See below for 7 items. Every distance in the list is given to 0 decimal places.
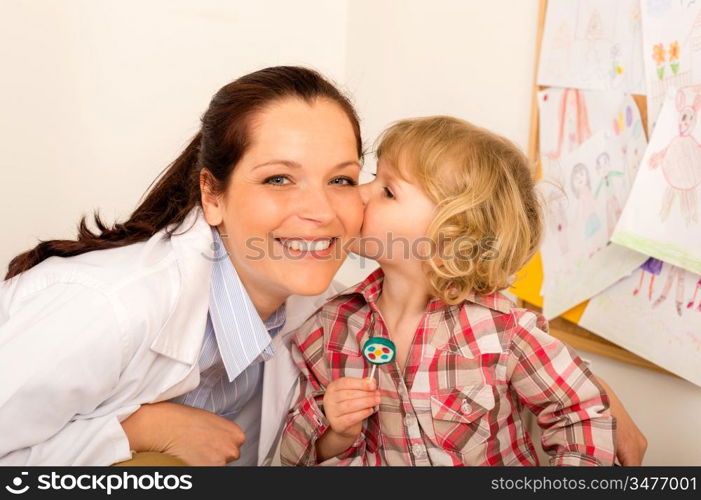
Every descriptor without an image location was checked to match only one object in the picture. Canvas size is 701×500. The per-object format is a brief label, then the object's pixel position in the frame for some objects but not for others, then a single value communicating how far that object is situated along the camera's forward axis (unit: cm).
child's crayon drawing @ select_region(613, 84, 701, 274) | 146
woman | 126
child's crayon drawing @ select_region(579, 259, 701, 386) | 151
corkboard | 175
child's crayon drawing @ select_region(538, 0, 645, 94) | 162
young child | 141
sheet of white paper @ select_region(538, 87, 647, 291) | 162
